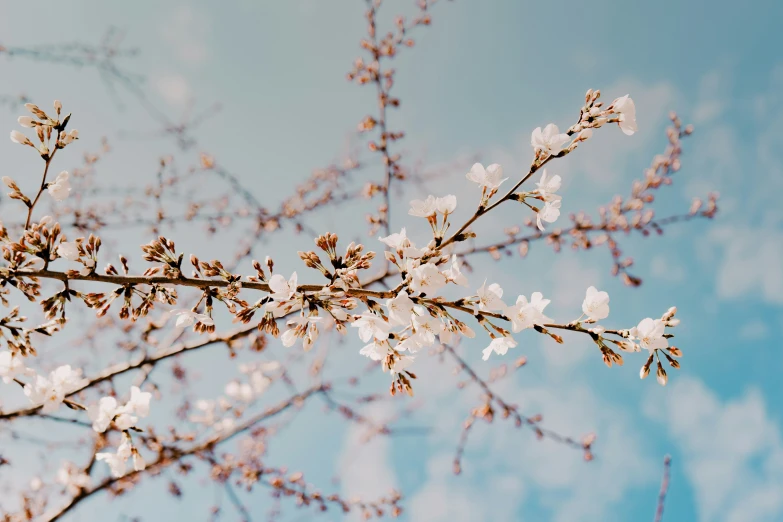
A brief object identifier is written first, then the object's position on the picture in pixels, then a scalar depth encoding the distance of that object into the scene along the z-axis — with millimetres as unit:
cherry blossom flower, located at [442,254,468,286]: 806
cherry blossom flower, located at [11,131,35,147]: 851
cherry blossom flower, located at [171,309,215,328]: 838
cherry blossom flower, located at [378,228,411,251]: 816
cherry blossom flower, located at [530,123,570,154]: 816
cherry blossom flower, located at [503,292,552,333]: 825
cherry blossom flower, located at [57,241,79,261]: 808
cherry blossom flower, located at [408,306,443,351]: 822
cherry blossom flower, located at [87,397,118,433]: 919
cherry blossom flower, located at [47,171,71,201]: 867
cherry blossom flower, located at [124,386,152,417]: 953
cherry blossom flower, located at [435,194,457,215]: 831
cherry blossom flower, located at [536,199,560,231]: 835
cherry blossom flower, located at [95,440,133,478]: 922
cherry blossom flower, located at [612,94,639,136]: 824
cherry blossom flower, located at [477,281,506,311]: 827
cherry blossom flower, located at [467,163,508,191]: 820
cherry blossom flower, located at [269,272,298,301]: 804
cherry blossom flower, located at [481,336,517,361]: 840
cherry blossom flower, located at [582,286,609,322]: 841
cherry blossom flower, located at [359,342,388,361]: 853
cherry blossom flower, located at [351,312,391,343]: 818
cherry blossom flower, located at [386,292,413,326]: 806
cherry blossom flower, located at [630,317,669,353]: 828
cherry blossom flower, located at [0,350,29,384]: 892
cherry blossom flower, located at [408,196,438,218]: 827
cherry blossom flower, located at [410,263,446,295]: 798
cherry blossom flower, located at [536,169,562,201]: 835
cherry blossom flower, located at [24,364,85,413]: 925
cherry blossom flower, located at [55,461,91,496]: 1274
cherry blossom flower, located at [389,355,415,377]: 847
